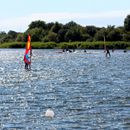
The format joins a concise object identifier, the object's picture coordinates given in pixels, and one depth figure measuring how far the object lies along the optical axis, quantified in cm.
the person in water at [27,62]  5826
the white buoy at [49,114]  2609
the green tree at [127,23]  18146
